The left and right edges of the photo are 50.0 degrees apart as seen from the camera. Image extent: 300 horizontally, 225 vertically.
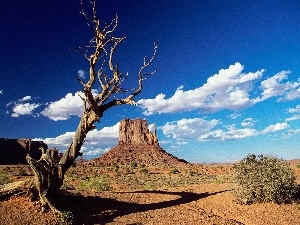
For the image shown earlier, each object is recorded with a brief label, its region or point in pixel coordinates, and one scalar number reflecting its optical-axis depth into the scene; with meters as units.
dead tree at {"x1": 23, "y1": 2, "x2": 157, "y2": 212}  11.94
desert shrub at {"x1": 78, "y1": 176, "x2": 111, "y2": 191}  21.48
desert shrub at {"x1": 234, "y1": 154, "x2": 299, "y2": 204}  15.32
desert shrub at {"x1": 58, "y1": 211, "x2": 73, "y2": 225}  10.75
